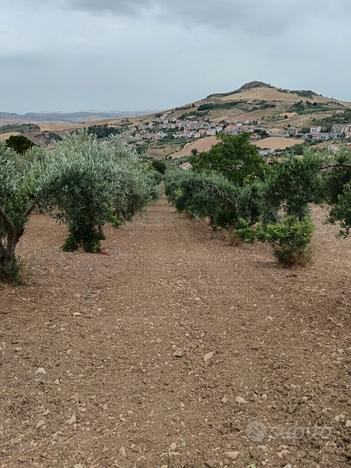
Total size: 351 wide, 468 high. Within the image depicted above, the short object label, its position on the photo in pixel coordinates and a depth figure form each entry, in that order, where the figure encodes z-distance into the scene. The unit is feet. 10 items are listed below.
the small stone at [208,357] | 22.25
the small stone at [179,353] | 22.97
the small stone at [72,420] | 17.17
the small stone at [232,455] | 14.83
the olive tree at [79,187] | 32.58
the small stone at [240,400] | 18.19
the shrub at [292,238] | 44.55
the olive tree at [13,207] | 30.66
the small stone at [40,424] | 16.94
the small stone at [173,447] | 15.32
